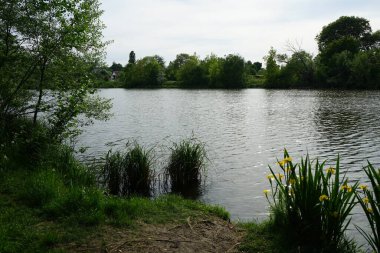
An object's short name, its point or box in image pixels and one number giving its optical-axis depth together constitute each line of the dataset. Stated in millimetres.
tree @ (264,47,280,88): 97625
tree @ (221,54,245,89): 104125
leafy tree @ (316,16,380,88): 78000
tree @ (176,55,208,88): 115688
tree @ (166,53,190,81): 132375
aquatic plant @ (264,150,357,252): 6270
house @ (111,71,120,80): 165775
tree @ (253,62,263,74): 151112
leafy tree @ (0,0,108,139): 10977
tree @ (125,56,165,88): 122062
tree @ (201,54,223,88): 107794
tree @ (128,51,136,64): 187725
